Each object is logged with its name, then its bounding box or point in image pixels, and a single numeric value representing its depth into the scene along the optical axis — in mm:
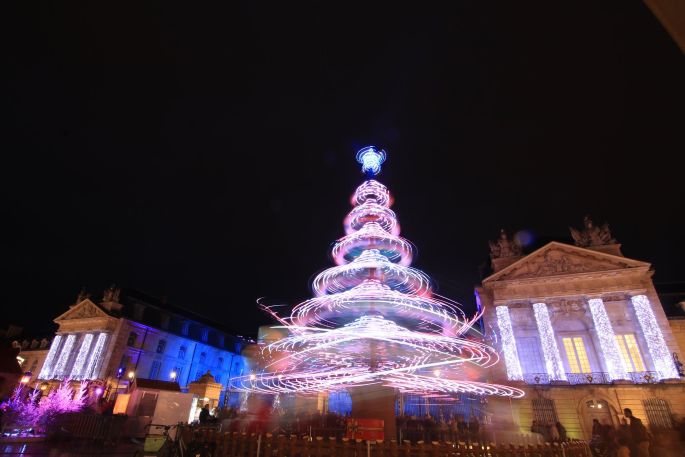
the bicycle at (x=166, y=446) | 9808
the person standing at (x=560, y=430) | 16861
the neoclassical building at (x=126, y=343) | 41812
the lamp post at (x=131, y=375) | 41125
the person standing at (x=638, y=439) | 11628
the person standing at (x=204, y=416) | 15561
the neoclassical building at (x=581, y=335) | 23500
